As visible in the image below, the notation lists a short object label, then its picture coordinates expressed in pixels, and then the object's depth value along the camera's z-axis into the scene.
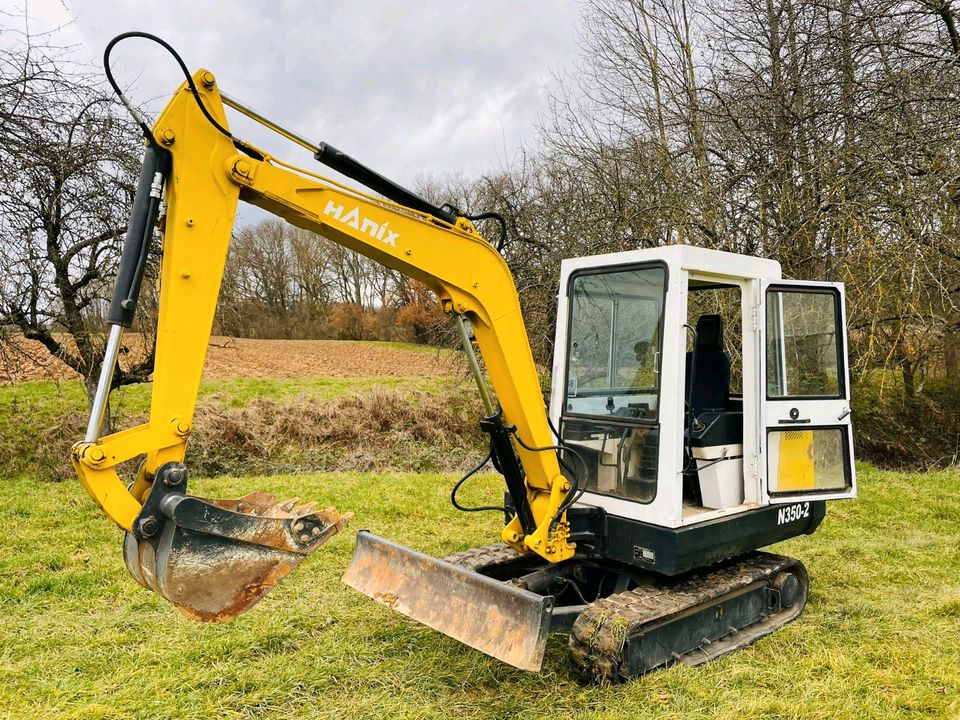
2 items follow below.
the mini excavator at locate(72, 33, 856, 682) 2.90
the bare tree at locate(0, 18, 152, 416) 7.62
